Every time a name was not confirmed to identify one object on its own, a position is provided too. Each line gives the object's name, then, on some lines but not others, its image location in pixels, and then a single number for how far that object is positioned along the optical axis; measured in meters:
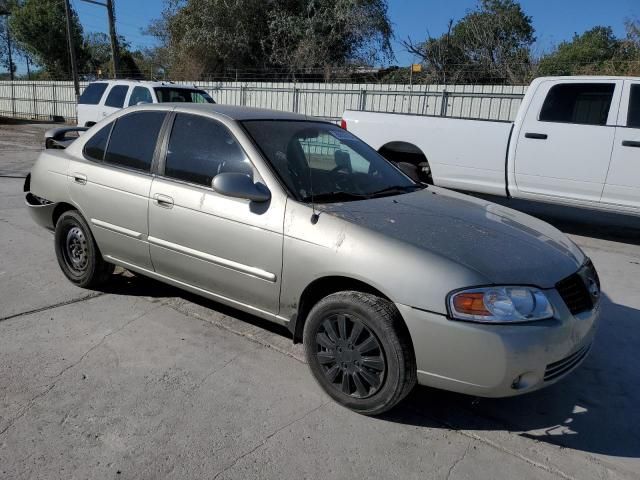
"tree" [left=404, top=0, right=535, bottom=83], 20.38
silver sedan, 2.67
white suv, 12.17
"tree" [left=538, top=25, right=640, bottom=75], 14.66
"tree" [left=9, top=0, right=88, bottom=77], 43.09
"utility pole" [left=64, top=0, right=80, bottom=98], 25.52
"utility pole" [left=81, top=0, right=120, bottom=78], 25.09
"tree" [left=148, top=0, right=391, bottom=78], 27.64
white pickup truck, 6.41
